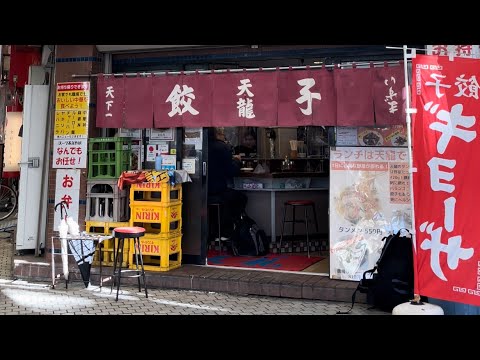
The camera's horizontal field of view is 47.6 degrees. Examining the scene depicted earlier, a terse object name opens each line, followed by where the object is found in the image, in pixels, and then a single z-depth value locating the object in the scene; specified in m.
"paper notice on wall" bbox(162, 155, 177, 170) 9.13
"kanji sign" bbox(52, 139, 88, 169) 9.22
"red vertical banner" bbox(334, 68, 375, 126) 7.71
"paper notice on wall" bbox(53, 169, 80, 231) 9.23
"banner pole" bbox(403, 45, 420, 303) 6.02
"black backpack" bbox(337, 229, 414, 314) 6.93
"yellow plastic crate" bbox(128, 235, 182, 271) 8.59
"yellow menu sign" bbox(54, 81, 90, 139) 9.22
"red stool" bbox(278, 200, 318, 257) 10.15
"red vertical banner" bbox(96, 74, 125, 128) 9.08
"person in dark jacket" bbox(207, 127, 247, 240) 10.30
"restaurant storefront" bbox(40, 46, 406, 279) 7.81
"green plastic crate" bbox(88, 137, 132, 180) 8.91
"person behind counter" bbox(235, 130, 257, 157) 13.08
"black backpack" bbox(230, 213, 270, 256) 10.06
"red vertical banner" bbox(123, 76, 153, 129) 8.91
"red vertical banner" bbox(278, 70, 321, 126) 8.04
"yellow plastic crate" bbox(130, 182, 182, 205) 8.53
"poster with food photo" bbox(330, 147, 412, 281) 7.72
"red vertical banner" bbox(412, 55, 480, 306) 5.67
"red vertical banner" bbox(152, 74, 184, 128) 8.73
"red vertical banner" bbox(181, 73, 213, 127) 8.61
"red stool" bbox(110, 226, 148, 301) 7.57
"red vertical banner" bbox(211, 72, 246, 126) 8.39
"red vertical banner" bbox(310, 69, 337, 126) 7.93
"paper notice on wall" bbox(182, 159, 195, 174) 9.06
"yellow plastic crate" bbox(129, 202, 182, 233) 8.52
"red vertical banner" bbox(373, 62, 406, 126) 7.54
